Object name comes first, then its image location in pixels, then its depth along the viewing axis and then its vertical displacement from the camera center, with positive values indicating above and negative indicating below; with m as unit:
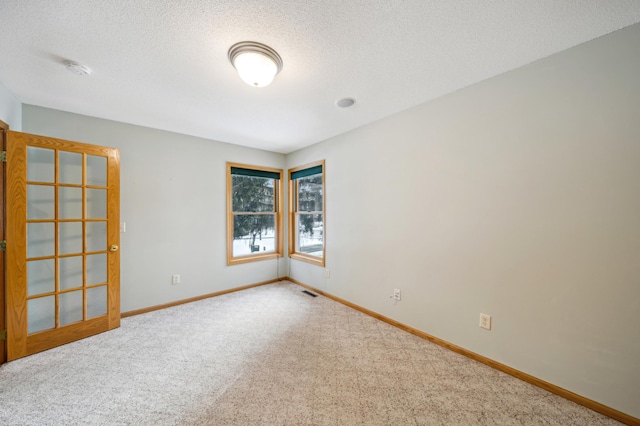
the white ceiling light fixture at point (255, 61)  1.62 +1.10
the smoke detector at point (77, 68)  1.82 +1.18
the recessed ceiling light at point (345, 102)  2.41 +1.18
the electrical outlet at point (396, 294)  2.75 -0.92
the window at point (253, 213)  3.96 +0.06
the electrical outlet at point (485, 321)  2.05 -0.94
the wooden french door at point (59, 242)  2.16 -0.24
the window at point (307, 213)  3.94 +0.05
